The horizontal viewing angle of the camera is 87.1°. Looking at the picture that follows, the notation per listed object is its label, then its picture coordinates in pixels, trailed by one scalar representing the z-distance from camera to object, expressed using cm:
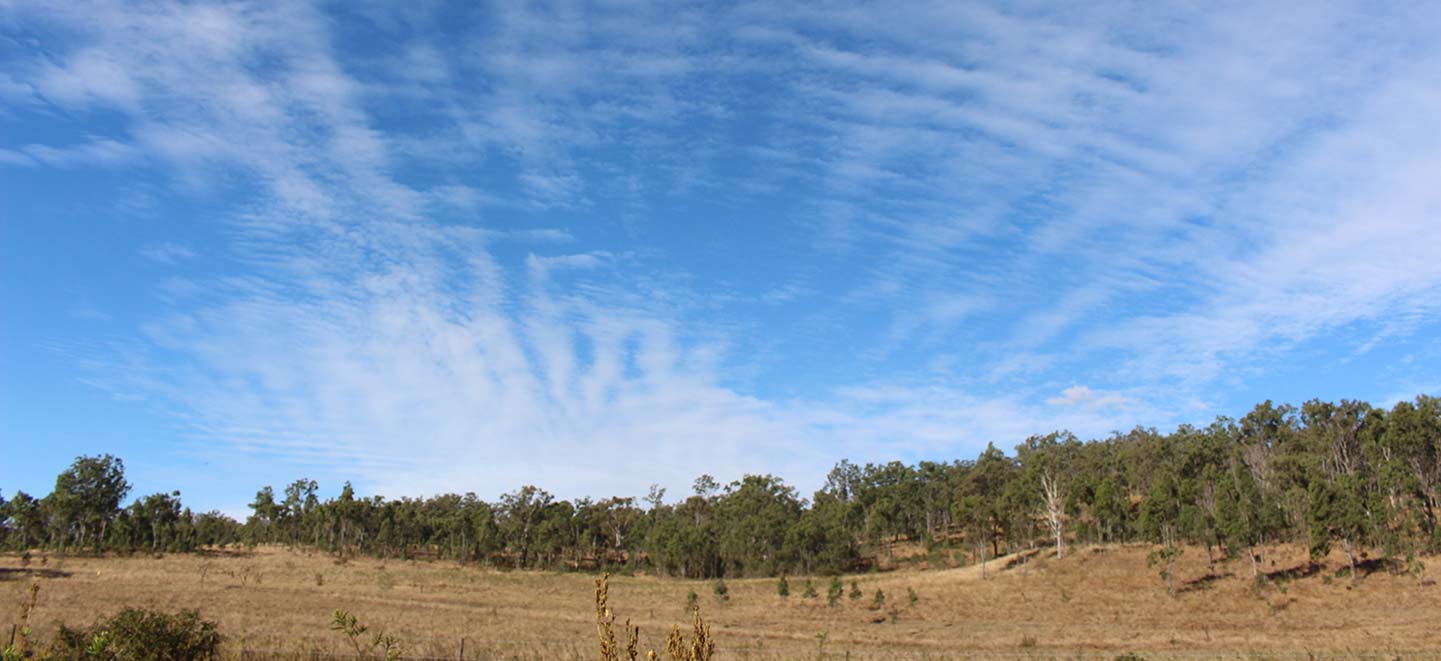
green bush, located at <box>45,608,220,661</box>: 1424
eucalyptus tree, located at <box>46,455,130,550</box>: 9488
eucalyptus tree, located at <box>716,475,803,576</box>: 9012
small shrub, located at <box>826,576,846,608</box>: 5946
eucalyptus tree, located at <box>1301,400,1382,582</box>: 5941
